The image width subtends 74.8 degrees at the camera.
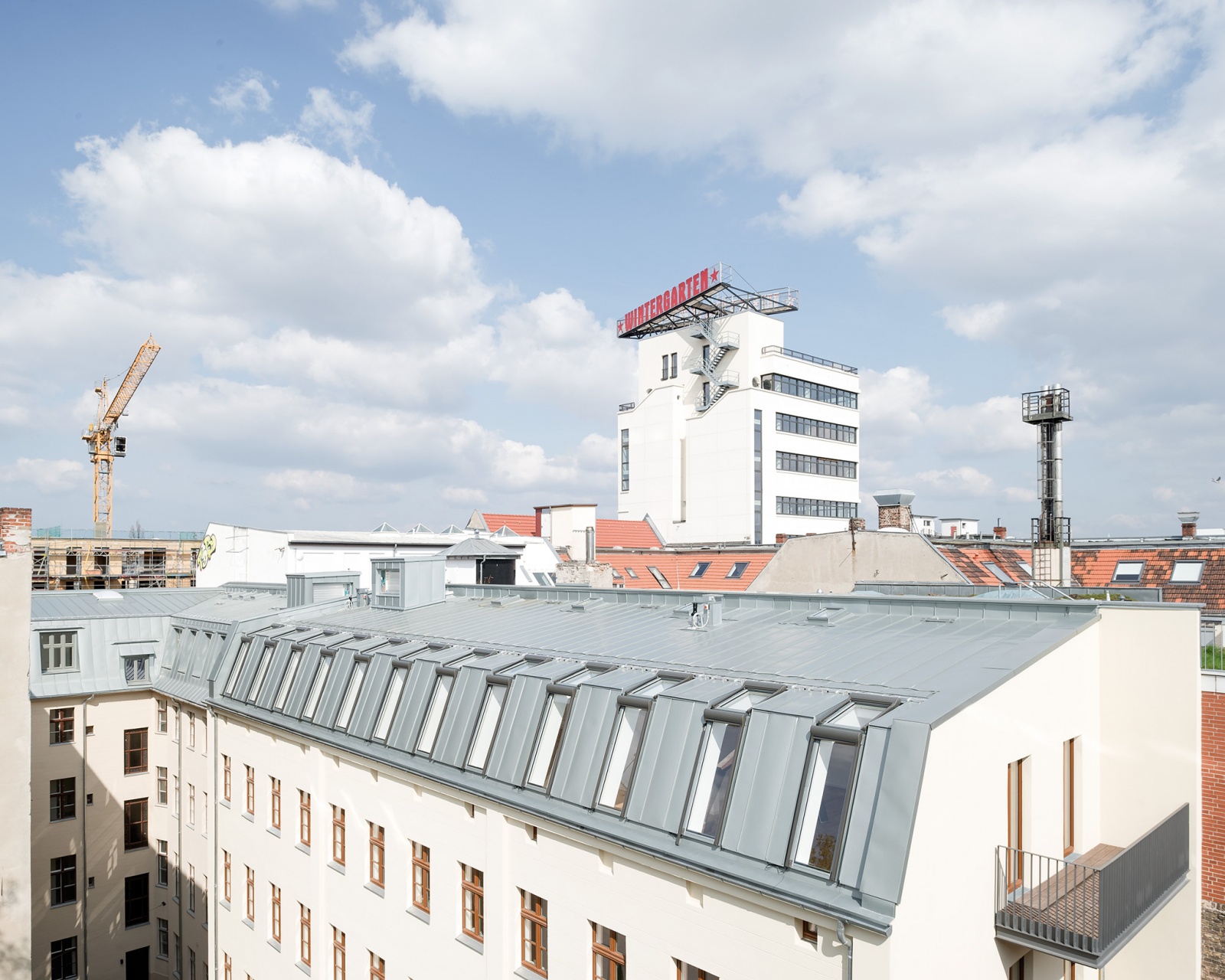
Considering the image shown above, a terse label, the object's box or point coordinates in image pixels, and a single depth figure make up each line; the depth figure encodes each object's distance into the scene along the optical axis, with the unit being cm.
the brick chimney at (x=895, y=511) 4066
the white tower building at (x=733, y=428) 6544
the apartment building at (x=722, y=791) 1056
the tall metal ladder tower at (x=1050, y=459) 4325
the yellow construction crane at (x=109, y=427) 9975
